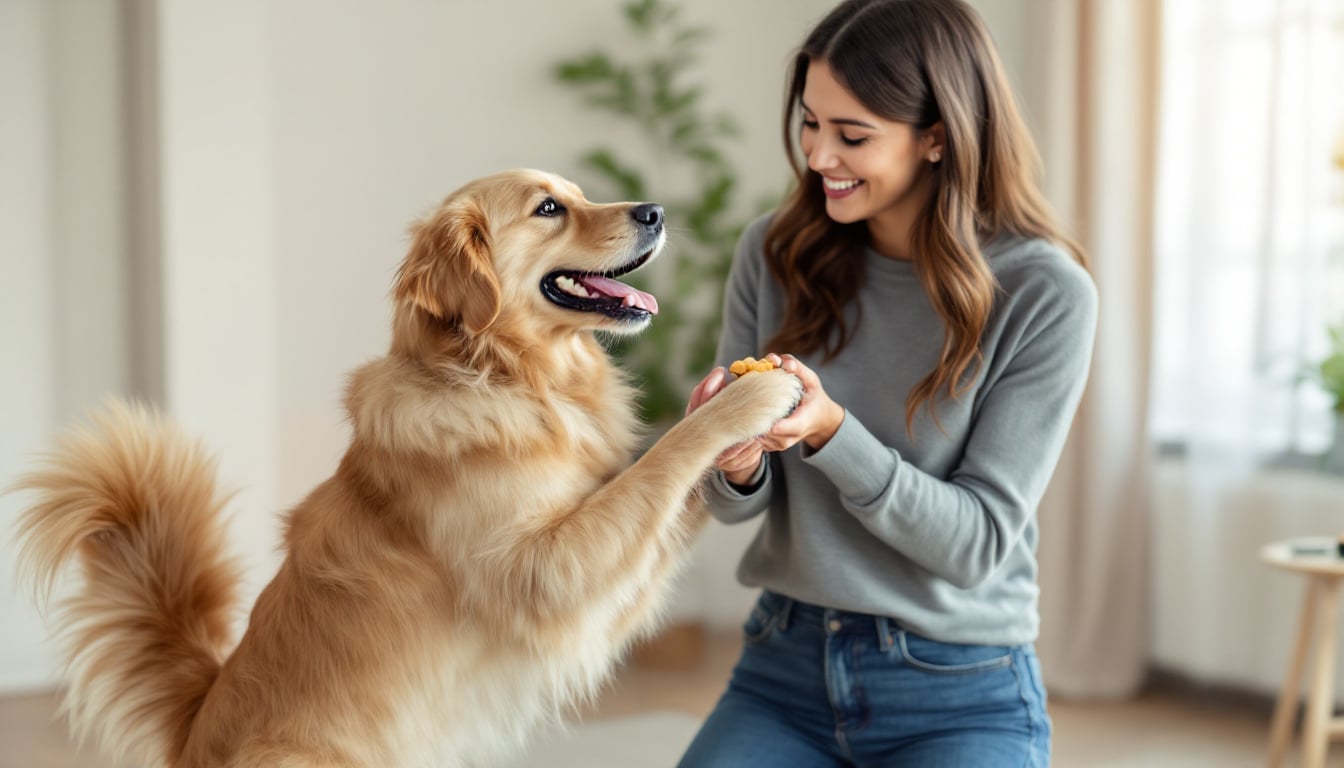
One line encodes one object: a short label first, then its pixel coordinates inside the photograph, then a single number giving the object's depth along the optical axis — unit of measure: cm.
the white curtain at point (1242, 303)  300
